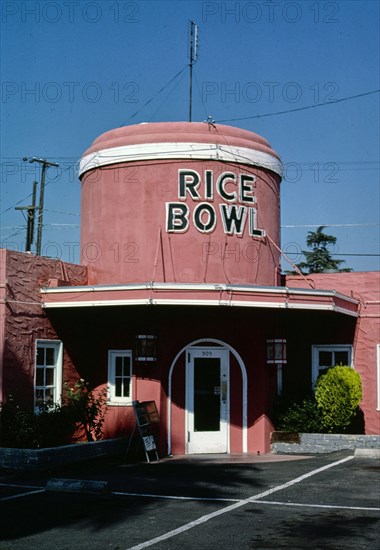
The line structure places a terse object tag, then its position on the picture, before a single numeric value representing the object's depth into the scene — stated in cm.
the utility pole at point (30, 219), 3328
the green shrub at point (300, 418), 1702
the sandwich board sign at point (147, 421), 1530
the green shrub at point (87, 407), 1527
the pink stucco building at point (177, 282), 1619
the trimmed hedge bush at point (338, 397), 1672
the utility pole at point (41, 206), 3462
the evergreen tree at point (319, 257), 4981
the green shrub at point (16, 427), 1428
